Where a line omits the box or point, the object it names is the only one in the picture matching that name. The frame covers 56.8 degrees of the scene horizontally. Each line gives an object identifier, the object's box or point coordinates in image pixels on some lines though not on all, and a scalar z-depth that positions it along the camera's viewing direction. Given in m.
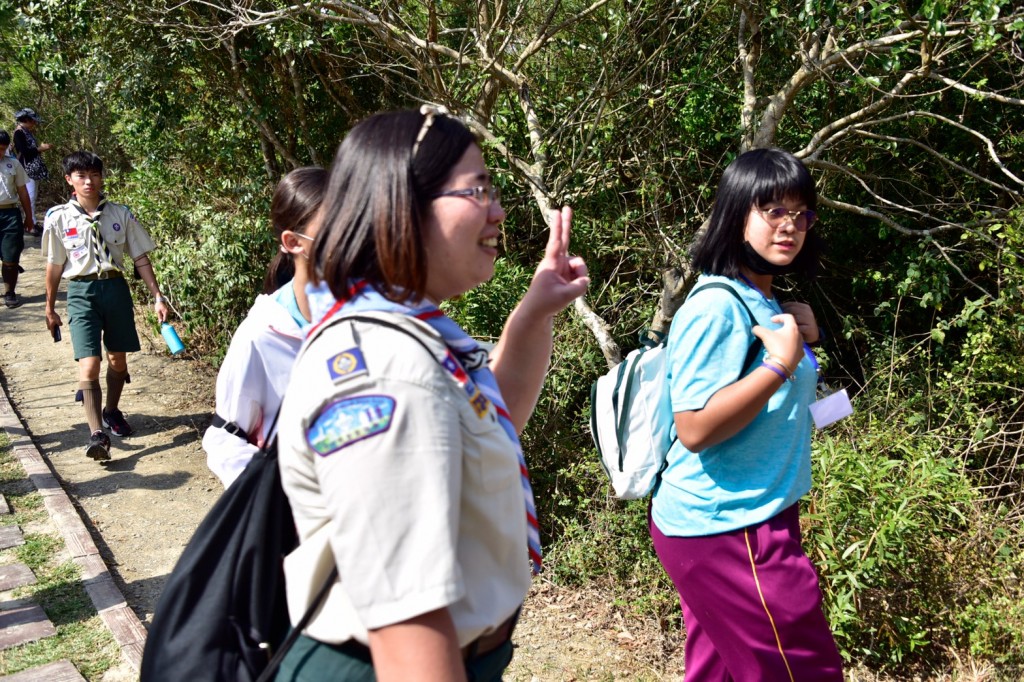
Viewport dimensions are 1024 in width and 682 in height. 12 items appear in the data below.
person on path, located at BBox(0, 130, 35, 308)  9.78
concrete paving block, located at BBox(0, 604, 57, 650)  4.11
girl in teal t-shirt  2.40
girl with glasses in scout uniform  1.27
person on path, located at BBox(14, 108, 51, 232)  11.44
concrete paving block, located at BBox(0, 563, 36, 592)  4.57
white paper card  2.58
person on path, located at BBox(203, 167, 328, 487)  2.79
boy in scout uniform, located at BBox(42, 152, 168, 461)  6.38
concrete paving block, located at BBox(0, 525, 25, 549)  5.00
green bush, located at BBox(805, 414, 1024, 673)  3.68
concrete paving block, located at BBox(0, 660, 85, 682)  3.82
